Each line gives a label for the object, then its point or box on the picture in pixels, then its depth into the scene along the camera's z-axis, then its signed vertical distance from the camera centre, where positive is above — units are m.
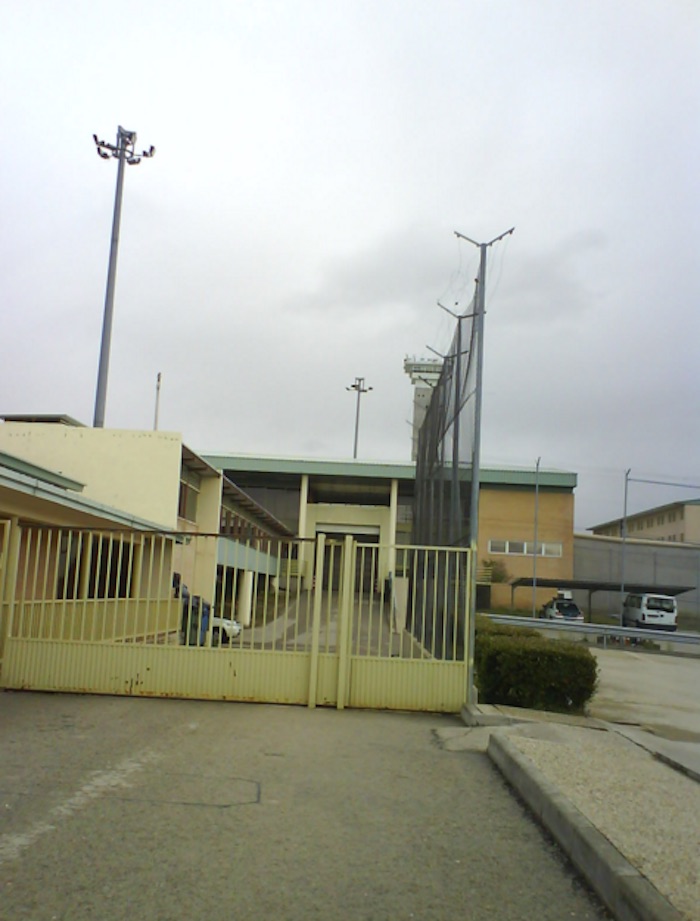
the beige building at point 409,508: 48.12 +4.73
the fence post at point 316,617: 10.89 -0.39
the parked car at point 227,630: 11.41 -0.63
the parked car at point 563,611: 40.06 -0.65
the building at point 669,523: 53.03 +5.17
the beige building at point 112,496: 11.77 +2.07
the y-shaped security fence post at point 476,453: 11.09 +1.77
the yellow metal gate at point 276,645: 11.16 -0.83
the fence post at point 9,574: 11.53 -0.04
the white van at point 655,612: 39.62 -0.50
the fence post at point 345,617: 11.02 -0.37
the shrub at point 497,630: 14.83 -0.62
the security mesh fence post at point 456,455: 13.12 +2.13
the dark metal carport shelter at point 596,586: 41.09 +0.59
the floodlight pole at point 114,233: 28.16 +11.24
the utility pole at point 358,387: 74.25 +16.64
